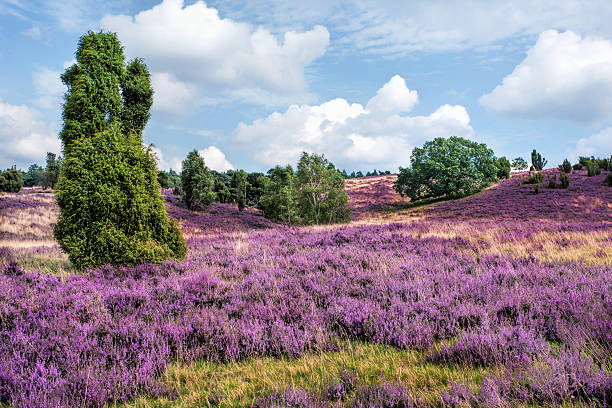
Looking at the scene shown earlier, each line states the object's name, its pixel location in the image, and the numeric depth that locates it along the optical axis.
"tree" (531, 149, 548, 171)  59.07
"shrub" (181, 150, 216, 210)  33.47
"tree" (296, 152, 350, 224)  28.80
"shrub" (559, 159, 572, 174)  42.08
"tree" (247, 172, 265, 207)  52.81
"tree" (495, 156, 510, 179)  57.46
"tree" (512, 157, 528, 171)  74.56
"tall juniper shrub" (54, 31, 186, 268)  7.19
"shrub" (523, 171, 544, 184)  35.77
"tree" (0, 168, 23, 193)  45.32
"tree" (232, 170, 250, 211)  43.94
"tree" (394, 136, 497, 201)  44.44
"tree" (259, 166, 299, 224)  31.47
